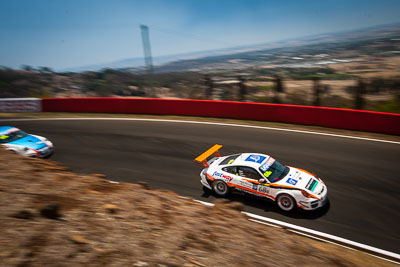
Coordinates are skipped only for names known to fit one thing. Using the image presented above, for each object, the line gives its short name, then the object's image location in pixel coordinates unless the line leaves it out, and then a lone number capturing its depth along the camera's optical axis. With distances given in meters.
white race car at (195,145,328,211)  7.79
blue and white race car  11.14
